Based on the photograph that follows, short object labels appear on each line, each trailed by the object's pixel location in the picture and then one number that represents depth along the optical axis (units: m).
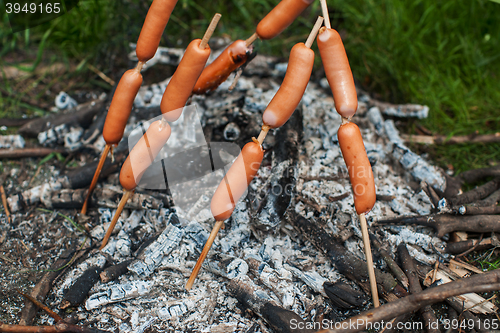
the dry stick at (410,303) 1.58
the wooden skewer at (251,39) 1.79
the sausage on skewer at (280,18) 1.64
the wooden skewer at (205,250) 1.79
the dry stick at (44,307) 1.78
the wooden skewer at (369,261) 1.71
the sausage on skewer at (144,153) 1.79
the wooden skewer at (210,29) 1.57
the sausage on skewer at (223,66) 1.93
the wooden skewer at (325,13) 1.62
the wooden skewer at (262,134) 1.69
